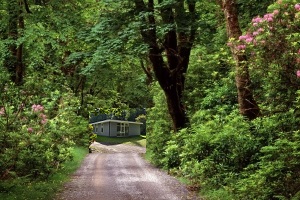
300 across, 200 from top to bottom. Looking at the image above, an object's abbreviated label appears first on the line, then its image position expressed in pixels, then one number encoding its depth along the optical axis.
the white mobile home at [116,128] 67.81
